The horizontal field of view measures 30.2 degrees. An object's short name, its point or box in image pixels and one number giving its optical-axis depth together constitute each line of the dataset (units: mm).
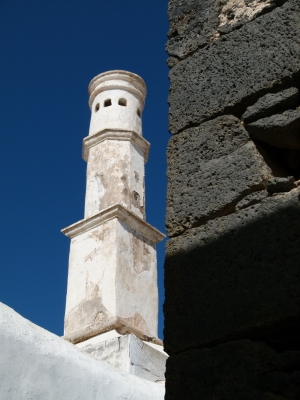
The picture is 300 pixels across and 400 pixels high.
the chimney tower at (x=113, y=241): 6215
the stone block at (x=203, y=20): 2668
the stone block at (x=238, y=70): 2371
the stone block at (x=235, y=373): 1753
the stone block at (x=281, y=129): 2227
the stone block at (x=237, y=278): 1874
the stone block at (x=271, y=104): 2270
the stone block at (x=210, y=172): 2230
